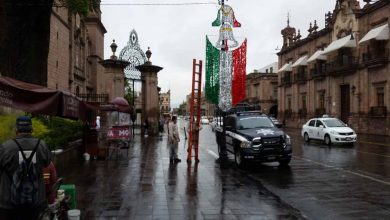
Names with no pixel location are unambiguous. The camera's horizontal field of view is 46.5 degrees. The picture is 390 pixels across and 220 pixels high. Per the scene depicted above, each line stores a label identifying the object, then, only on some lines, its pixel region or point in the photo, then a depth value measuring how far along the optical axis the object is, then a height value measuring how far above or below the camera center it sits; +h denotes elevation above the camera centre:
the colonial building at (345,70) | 38.66 +5.42
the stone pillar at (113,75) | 30.15 +3.11
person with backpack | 4.74 -0.60
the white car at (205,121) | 77.55 +0.14
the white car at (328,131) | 24.28 -0.53
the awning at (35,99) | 6.47 +0.35
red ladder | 14.94 +0.43
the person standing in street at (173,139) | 15.42 -0.59
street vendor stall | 17.55 -0.44
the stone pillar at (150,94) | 32.69 +2.03
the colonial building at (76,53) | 29.67 +5.58
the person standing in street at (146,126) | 33.75 -0.32
